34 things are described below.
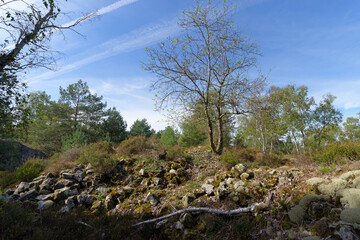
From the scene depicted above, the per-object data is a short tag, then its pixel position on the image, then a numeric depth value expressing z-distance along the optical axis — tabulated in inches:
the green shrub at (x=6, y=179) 337.3
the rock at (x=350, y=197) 129.0
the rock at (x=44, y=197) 252.7
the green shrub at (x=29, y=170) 350.9
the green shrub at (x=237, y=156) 282.6
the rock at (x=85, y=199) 246.8
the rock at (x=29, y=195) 258.3
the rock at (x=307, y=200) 142.2
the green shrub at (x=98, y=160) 302.2
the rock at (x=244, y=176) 221.1
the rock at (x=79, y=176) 301.0
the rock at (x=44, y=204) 231.3
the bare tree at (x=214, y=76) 336.8
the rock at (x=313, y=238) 109.9
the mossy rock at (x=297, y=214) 135.2
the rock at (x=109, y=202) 234.1
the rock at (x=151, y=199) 221.8
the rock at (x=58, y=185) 287.7
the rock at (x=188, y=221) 168.7
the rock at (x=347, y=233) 104.9
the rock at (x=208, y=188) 209.5
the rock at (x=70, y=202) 237.8
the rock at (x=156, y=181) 267.3
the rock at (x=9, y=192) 290.2
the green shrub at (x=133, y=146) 387.2
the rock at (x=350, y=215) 114.3
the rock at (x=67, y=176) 305.4
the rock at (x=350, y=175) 165.3
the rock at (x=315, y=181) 168.6
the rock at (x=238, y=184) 202.4
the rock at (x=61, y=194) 255.3
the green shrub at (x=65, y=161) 347.0
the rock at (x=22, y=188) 289.7
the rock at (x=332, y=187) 150.0
